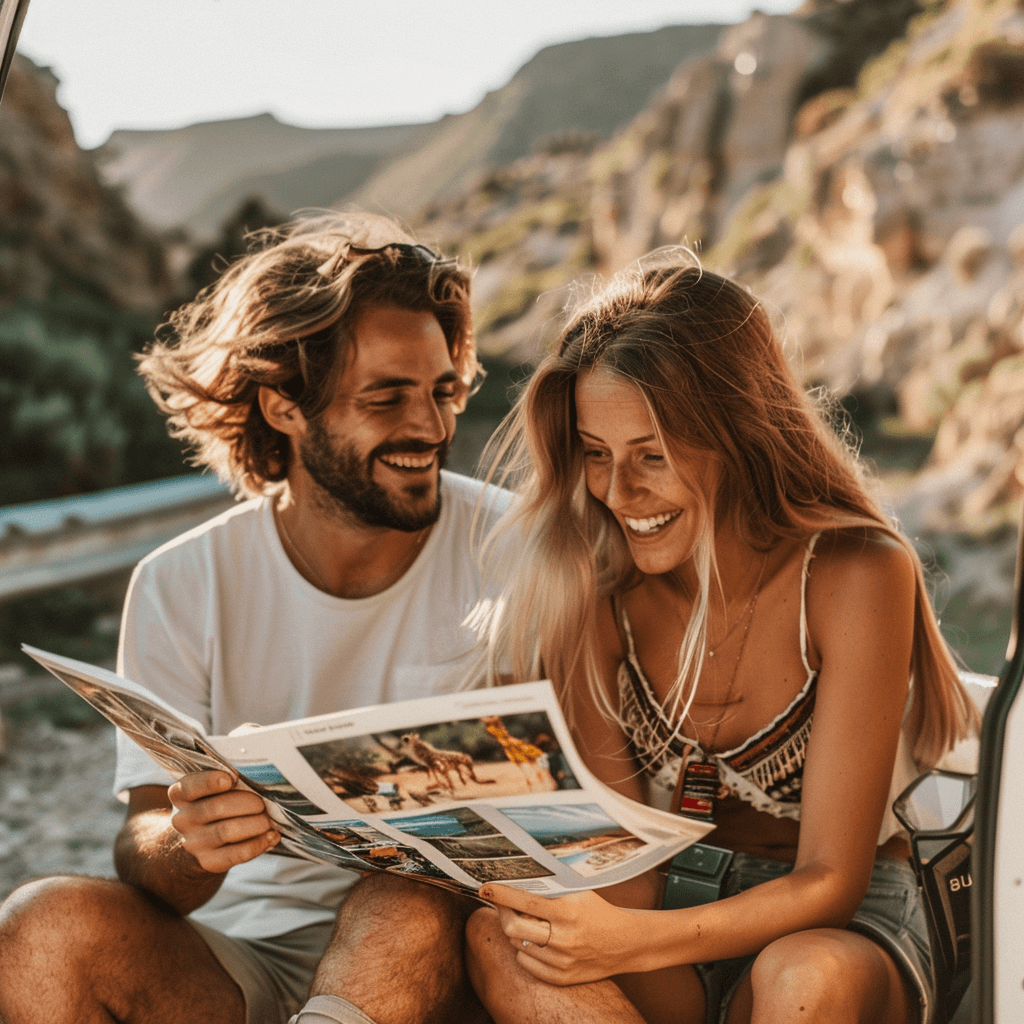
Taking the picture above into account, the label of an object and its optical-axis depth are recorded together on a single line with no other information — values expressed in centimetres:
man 158
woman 144
